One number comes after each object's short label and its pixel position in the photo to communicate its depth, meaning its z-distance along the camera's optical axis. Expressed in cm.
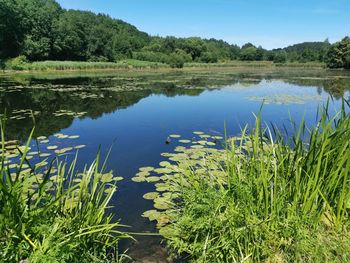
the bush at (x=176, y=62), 5694
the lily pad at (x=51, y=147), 731
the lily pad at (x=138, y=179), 564
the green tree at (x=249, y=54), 10569
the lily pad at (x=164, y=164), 629
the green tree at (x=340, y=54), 5944
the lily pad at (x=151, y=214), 426
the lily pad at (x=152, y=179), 561
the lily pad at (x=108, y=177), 532
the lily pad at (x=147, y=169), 612
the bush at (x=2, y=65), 3470
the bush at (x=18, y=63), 3522
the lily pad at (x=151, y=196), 486
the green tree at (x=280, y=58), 9469
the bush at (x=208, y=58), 8894
